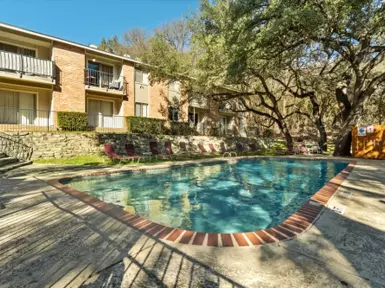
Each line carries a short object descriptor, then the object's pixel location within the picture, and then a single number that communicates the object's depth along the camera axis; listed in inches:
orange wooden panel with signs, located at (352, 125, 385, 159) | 568.7
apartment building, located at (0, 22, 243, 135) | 542.0
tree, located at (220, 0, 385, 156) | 322.0
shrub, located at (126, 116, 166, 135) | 682.8
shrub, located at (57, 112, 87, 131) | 561.6
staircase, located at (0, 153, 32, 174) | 349.7
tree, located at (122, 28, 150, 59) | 1369.7
